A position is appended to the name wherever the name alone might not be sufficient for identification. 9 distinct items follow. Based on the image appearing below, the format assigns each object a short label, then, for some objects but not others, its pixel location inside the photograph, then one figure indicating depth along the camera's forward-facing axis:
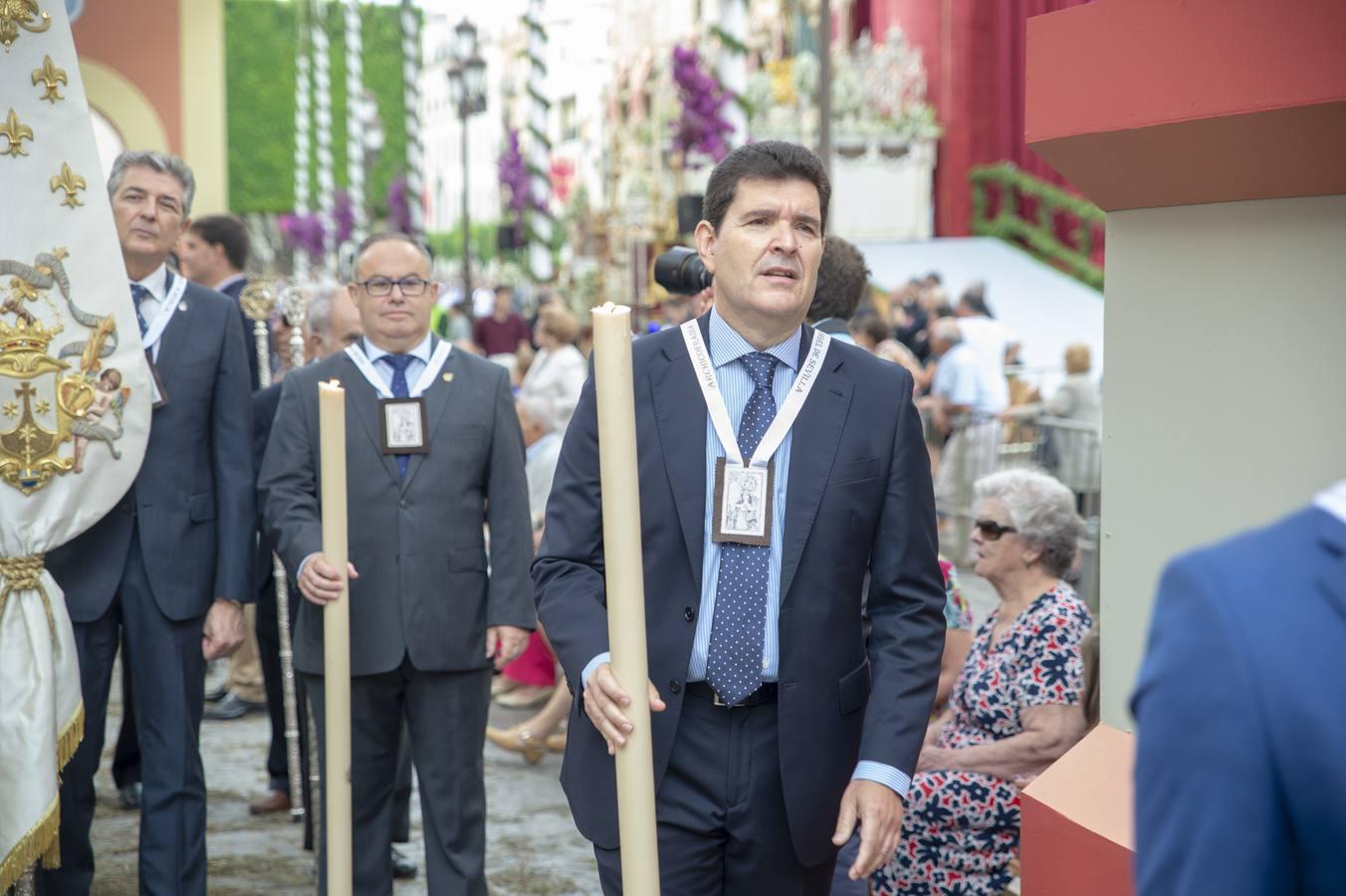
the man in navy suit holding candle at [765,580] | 2.51
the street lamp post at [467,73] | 19.61
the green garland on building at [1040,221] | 23.20
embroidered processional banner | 3.56
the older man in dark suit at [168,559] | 4.00
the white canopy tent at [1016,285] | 19.19
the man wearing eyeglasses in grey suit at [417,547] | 4.00
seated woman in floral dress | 3.82
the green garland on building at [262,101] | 40.56
